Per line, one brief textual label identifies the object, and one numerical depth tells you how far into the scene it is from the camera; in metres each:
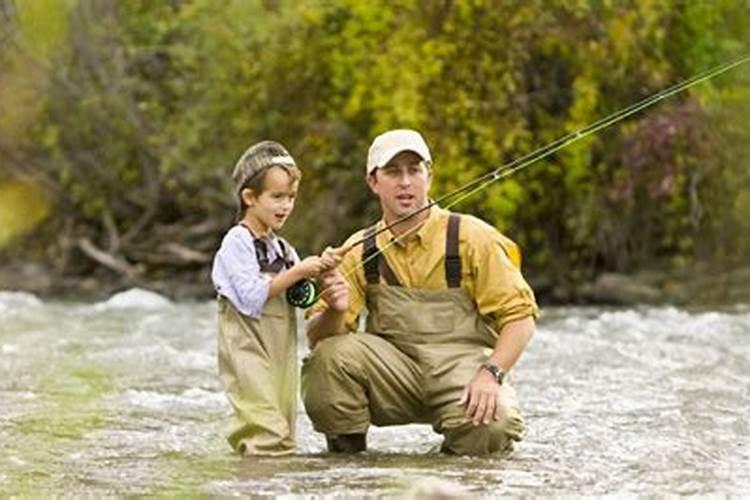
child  13.31
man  13.55
